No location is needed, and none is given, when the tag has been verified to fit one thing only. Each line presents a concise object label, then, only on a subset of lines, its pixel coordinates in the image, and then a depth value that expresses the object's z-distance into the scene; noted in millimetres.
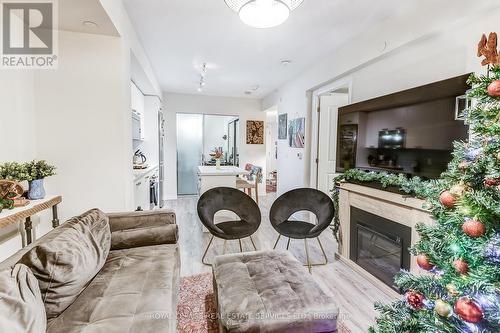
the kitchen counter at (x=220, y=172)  3995
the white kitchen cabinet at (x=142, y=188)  3102
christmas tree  833
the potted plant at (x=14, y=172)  1669
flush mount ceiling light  1761
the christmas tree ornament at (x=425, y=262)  1055
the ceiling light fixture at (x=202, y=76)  4054
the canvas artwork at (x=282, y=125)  5164
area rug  1755
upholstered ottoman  1288
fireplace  2061
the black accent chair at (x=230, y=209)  2531
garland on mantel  1123
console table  1472
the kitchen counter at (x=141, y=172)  3139
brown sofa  1006
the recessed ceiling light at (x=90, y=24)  2076
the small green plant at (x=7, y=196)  1542
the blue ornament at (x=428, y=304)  1003
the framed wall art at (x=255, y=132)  6613
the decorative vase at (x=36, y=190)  1863
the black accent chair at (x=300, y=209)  2600
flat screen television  1856
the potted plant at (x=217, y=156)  4570
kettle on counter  4684
